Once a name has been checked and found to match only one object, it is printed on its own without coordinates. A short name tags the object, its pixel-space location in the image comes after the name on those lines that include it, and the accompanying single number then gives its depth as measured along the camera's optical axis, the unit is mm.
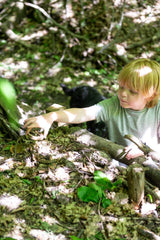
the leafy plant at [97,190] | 1792
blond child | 2271
